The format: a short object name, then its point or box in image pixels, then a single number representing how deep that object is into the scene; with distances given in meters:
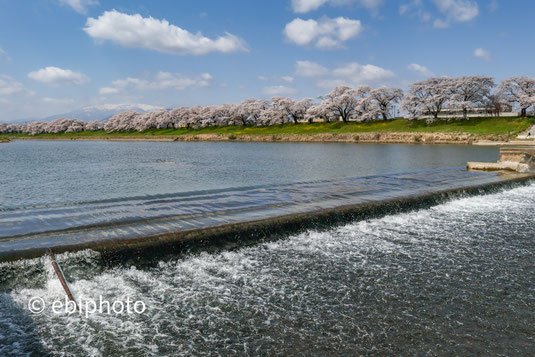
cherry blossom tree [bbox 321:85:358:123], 93.71
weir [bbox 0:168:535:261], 8.38
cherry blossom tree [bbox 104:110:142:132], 139.25
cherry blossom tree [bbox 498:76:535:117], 72.06
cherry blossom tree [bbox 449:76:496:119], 79.00
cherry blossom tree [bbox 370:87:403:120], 90.62
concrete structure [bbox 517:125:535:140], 54.08
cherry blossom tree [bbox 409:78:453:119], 80.94
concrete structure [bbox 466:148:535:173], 22.39
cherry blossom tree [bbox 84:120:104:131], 152.02
